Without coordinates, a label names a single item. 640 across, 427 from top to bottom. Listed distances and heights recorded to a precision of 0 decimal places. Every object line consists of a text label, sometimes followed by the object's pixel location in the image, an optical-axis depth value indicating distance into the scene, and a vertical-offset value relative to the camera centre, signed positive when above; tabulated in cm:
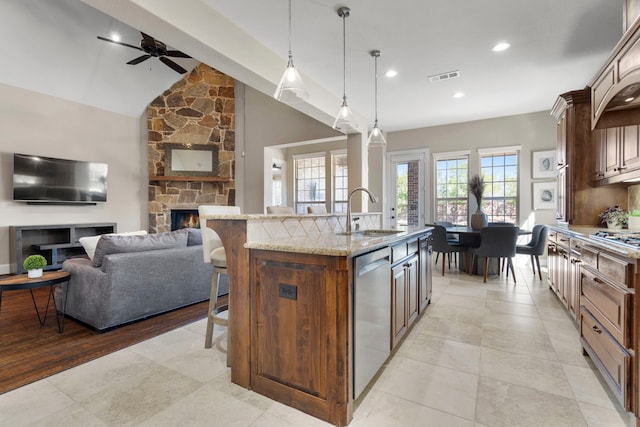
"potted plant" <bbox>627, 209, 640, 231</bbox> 269 -8
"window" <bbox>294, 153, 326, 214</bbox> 820 +84
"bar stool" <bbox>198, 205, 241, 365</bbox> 230 -37
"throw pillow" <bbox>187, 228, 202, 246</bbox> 350 -30
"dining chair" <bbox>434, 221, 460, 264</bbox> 531 -44
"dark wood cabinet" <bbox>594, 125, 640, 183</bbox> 263 +56
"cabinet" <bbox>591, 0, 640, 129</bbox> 183 +87
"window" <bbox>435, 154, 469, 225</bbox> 654 +52
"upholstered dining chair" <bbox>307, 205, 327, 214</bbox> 461 +4
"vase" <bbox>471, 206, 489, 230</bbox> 491 -15
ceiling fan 445 +247
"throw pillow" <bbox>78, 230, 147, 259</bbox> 307 -34
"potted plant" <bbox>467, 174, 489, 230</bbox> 493 +1
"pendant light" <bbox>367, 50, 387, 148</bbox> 346 +86
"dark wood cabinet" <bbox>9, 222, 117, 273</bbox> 501 -53
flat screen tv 511 +57
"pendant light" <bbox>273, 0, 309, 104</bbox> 236 +98
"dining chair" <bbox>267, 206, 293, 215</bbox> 373 +3
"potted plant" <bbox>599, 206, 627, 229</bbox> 307 -5
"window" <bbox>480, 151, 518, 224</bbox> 611 +54
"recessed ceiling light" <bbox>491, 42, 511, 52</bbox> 329 +182
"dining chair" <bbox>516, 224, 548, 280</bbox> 446 -51
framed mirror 684 +121
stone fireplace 682 +186
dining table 472 -50
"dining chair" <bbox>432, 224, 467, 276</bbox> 480 -51
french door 691 +54
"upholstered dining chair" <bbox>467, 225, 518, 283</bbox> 425 -43
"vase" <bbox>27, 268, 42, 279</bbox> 269 -54
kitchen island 156 -56
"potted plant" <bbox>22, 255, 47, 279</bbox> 266 -47
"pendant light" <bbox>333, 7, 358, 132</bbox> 272 +96
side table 254 -60
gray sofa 270 -64
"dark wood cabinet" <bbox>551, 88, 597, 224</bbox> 339 +66
